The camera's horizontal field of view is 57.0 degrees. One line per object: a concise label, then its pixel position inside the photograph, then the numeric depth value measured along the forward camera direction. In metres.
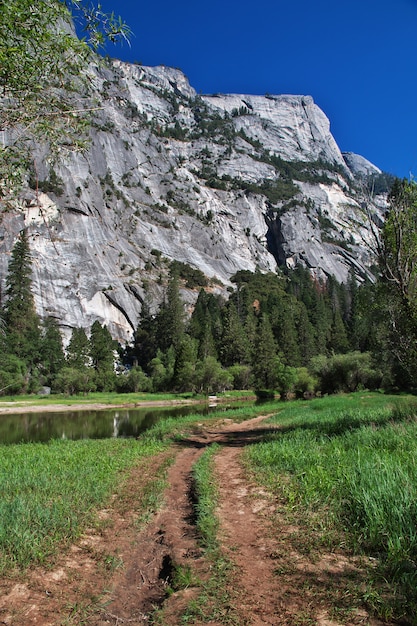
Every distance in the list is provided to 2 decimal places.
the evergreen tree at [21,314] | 72.56
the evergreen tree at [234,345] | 83.00
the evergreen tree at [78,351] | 74.65
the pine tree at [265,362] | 72.31
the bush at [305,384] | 55.28
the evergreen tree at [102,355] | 74.56
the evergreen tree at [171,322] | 94.50
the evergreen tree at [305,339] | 85.25
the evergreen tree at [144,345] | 95.25
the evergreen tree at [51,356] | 74.06
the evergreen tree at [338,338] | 88.61
